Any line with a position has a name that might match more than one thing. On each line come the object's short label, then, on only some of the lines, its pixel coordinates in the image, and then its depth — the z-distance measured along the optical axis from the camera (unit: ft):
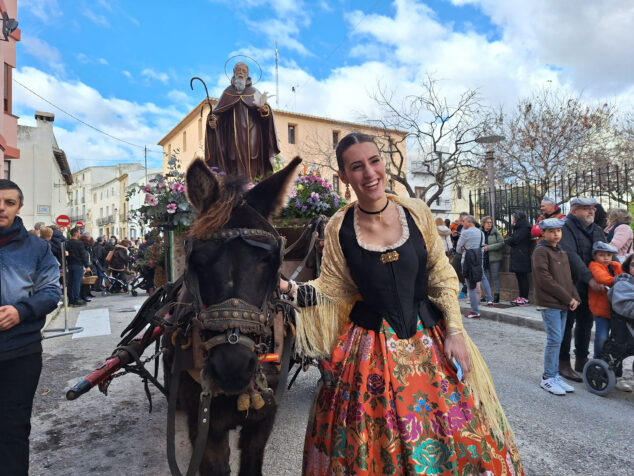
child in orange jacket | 15.60
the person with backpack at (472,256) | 28.25
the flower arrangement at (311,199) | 14.29
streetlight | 36.23
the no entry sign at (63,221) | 66.08
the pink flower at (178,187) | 12.21
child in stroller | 14.12
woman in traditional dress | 5.68
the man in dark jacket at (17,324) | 8.11
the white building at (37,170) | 87.66
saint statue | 15.90
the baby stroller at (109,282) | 51.49
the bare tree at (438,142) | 61.05
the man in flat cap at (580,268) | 16.65
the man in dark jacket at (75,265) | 38.58
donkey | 5.84
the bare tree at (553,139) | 58.39
